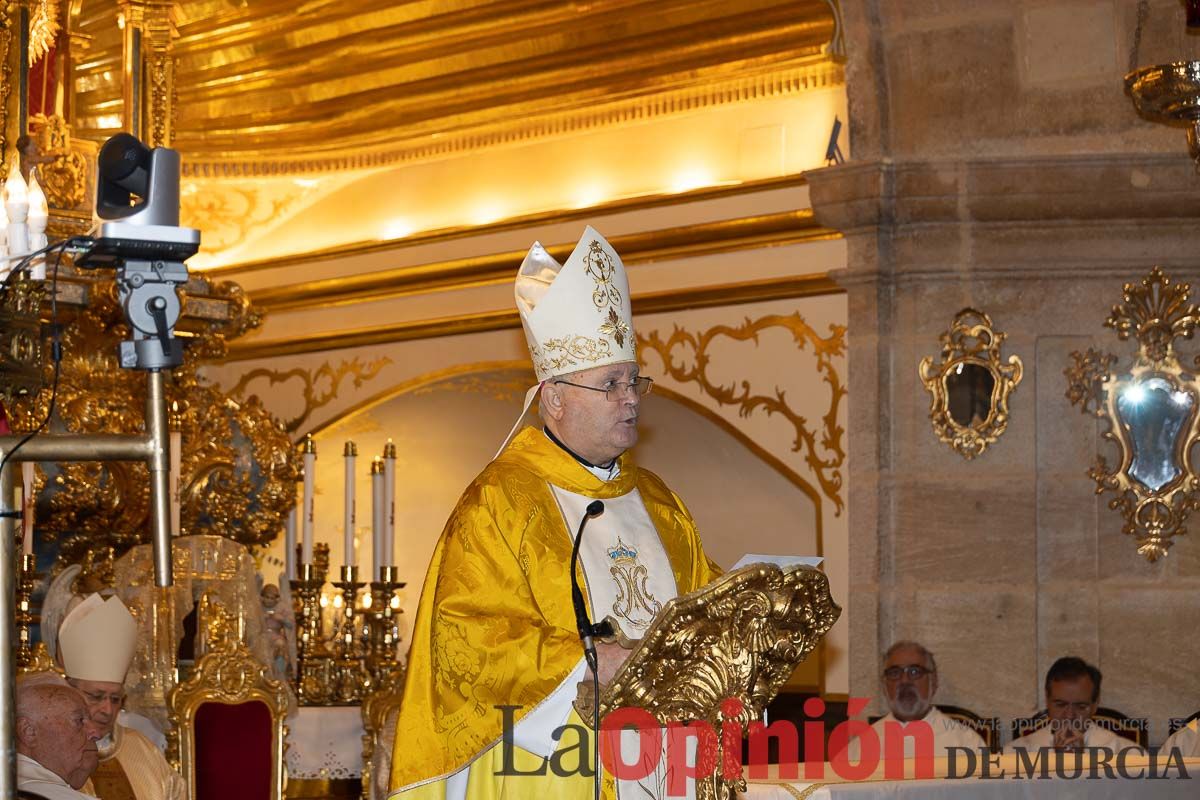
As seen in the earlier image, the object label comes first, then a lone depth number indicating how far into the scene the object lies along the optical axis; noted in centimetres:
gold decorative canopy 741
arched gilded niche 748
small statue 607
